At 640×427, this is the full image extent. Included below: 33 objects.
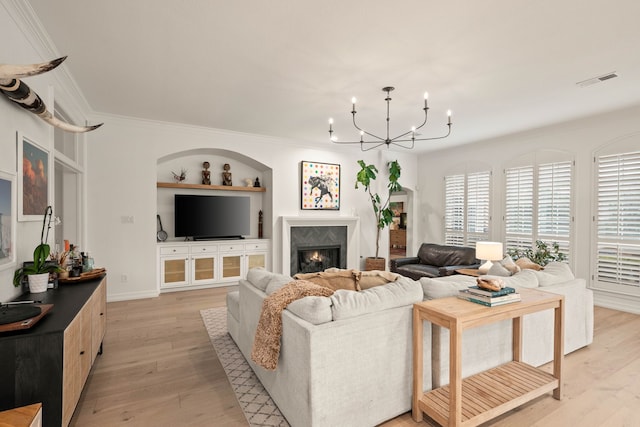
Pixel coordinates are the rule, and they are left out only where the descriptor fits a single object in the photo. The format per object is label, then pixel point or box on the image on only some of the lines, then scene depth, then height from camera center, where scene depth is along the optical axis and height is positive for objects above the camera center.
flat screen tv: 5.56 -0.14
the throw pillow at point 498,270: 3.26 -0.62
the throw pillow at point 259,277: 2.65 -0.59
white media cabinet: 5.32 -0.92
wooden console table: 1.83 -1.17
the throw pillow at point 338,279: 2.45 -0.54
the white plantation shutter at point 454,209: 6.77 +0.01
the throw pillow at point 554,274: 2.90 -0.60
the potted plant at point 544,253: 5.05 -0.70
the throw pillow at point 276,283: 2.44 -0.57
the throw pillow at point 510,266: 3.34 -0.59
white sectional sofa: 1.80 -0.90
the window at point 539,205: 5.08 +0.09
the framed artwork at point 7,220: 2.09 -0.08
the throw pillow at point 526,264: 3.37 -0.59
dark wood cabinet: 1.54 -0.79
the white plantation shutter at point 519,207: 5.56 +0.05
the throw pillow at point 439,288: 2.34 -0.58
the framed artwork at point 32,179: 2.38 +0.24
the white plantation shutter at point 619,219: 4.33 -0.13
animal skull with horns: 1.90 +0.77
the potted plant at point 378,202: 6.34 +0.16
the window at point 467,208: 6.32 +0.03
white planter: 2.35 -0.54
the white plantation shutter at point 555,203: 5.06 +0.11
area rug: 2.11 -1.37
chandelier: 5.86 +1.35
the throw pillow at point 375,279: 2.40 -0.52
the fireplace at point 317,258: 6.47 -1.00
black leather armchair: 5.20 -0.90
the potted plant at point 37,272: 2.32 -0.46
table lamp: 4.21 -0.56
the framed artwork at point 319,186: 6.43 +0.48
